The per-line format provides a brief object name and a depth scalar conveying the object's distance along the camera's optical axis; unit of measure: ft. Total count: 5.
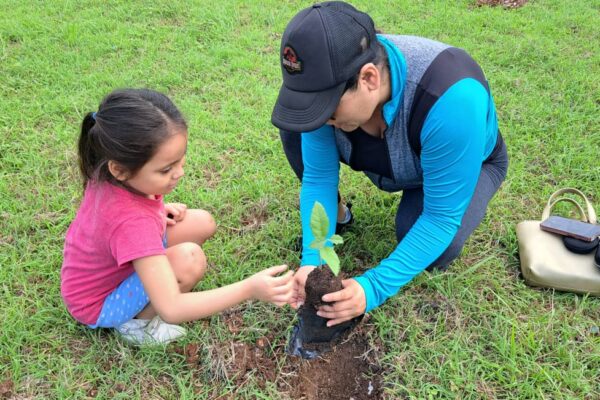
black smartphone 7.70
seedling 5.60
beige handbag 7.63
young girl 5.85
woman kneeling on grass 5.12
